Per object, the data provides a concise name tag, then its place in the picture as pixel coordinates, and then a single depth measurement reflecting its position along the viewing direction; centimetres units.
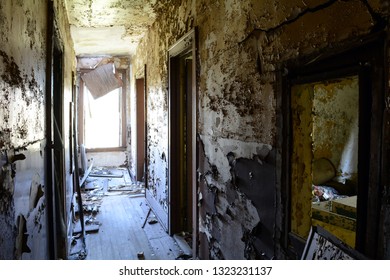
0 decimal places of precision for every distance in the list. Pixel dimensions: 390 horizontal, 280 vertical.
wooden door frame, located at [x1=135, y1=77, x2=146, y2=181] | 633
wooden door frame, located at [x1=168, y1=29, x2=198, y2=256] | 350
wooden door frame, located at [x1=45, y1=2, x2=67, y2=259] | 203
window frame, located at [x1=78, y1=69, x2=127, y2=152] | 795
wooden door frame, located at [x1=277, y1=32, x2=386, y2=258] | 96
